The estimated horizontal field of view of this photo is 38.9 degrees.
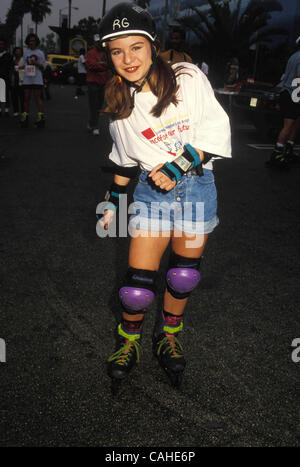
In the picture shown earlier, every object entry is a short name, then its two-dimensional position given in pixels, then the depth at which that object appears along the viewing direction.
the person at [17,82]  10.46
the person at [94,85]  8.69
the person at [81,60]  16.50
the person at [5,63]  9.51
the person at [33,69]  9.22
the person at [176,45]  6.60
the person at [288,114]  6.71
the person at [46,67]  9.47
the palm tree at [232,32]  28.20
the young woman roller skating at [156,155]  1.99
